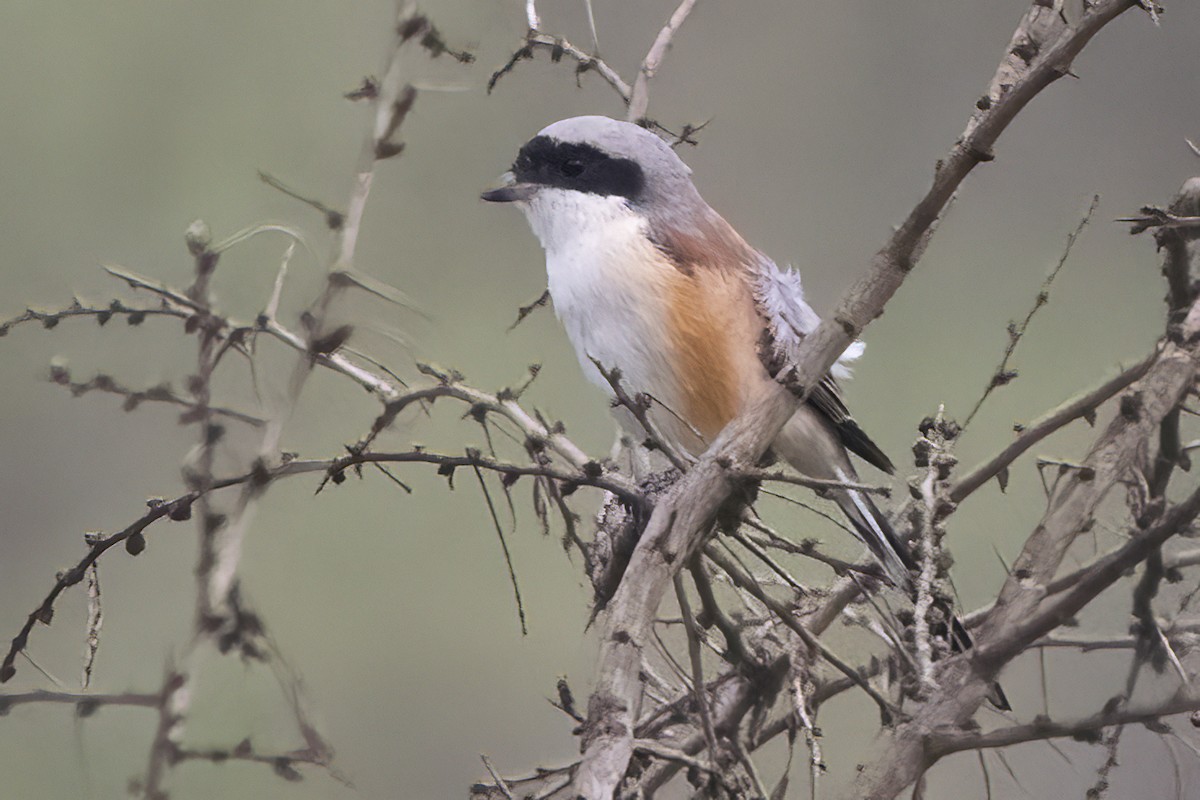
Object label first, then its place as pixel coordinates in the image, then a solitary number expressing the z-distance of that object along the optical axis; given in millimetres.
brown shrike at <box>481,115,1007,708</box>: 4411
